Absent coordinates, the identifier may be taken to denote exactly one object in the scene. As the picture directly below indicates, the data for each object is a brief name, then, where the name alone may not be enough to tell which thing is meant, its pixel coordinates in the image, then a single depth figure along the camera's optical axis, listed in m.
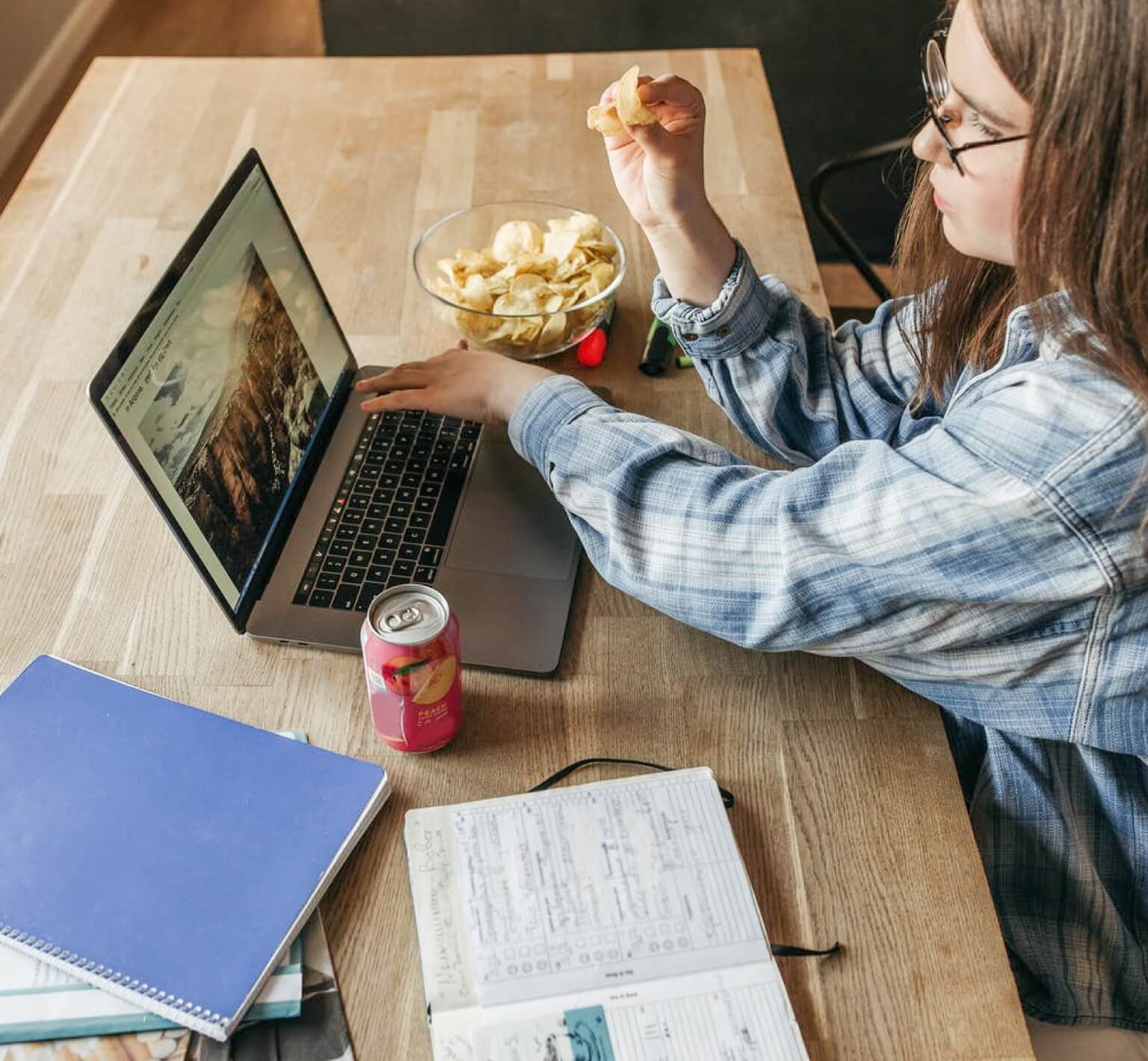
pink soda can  0.77
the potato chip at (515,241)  1.27
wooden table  0.76
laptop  0.86
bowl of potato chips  1.20
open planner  0.70
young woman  0.73
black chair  1.60
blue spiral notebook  0.72
